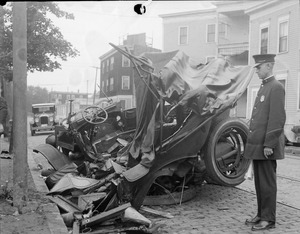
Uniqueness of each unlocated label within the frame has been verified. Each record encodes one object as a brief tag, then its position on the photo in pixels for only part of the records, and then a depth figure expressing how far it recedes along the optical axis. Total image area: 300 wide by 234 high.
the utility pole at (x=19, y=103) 4.77
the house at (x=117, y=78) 49.29
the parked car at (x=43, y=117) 25.73
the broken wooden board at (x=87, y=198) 4.94
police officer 4.41
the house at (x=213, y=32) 26.55
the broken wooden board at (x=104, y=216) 4.24
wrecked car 4.90
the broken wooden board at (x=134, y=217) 4.16
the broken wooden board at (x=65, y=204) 4.97
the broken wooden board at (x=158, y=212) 4.88
